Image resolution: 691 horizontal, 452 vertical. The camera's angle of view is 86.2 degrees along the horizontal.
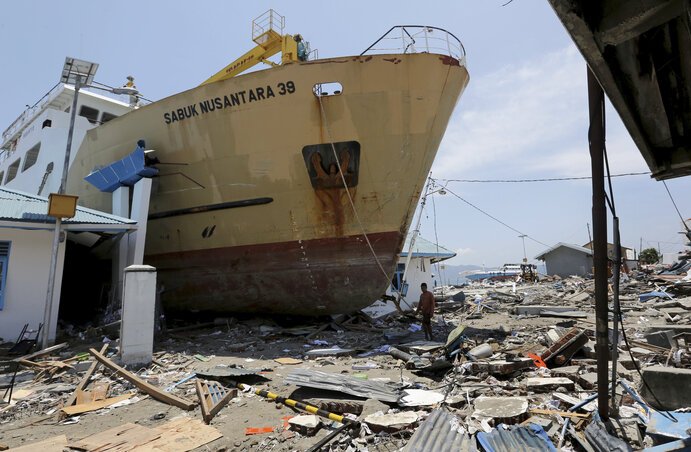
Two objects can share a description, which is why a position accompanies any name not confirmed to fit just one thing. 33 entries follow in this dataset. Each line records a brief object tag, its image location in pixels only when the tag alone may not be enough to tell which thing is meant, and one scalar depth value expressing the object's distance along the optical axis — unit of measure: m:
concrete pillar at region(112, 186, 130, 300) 9.16
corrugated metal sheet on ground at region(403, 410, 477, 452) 2.90
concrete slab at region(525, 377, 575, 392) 4.13
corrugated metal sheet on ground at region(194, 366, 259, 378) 4.99
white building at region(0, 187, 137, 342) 7.18
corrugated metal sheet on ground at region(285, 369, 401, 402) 4.14
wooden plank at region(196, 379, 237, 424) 3.83
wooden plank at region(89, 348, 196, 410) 4.14
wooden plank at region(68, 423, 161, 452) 3.15
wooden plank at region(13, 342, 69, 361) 5.95
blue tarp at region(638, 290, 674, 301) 13.02
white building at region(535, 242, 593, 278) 30.39
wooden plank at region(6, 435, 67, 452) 3.12
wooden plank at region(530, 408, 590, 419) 3.30
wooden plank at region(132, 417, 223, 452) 3.15
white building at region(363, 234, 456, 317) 16.17
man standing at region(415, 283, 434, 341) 7.96
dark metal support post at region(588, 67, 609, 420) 3.02
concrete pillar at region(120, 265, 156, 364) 5.83
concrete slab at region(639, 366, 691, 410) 3.32
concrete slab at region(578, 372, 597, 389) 4.10
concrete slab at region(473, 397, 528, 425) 3.37
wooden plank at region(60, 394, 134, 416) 3.98
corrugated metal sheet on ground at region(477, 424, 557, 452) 2.83
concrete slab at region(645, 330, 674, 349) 5.84
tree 37.03
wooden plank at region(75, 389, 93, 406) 4.32
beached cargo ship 7.82
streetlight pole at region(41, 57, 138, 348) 9.49
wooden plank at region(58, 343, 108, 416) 4.27
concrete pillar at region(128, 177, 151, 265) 8.47
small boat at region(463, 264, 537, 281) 42.26
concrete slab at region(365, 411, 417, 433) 3.32
